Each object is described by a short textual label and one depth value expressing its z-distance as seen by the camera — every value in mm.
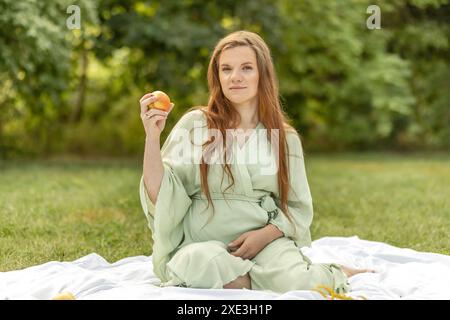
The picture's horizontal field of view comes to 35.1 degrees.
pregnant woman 3752
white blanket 3607
